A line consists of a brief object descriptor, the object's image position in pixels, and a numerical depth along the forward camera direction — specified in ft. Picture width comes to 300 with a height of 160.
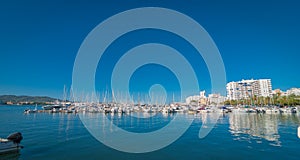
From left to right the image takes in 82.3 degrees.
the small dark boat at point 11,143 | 40.97
